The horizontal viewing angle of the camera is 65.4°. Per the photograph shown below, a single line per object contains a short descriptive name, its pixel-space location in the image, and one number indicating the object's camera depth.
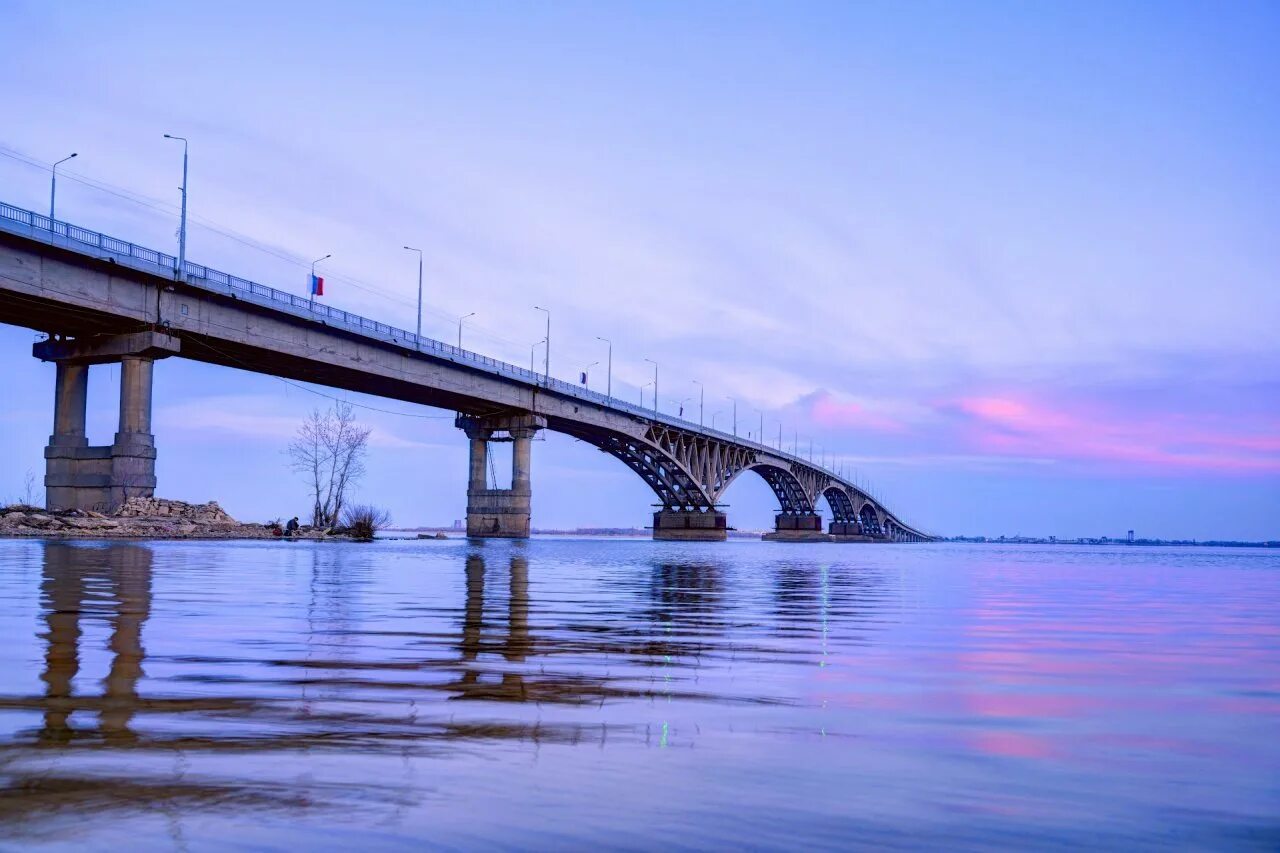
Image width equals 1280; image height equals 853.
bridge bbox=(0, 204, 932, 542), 46.78
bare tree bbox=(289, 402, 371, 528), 74.12
